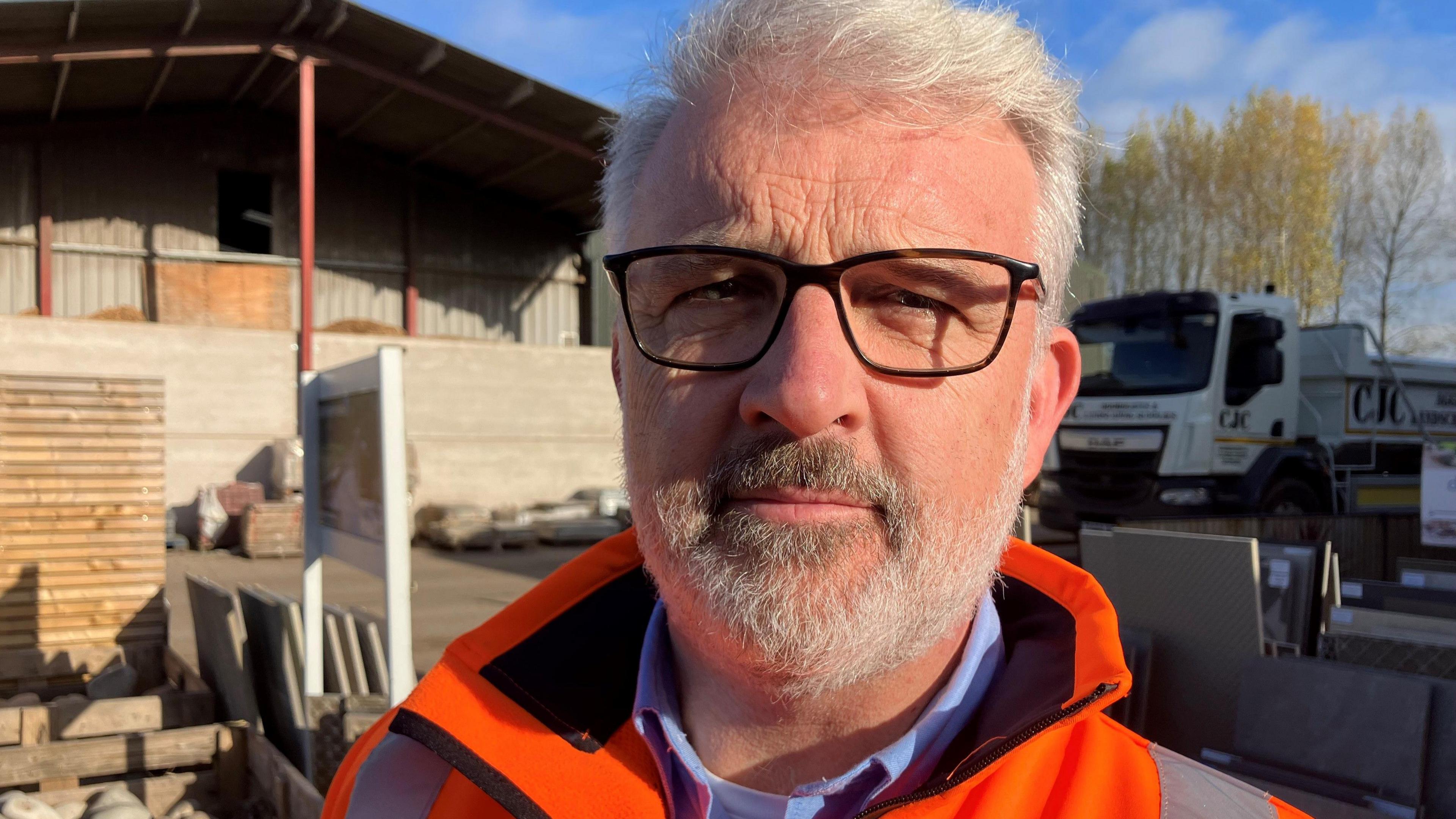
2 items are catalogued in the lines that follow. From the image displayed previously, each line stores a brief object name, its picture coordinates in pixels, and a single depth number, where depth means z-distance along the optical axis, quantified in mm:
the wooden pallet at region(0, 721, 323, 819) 4262
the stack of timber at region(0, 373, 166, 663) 6078
